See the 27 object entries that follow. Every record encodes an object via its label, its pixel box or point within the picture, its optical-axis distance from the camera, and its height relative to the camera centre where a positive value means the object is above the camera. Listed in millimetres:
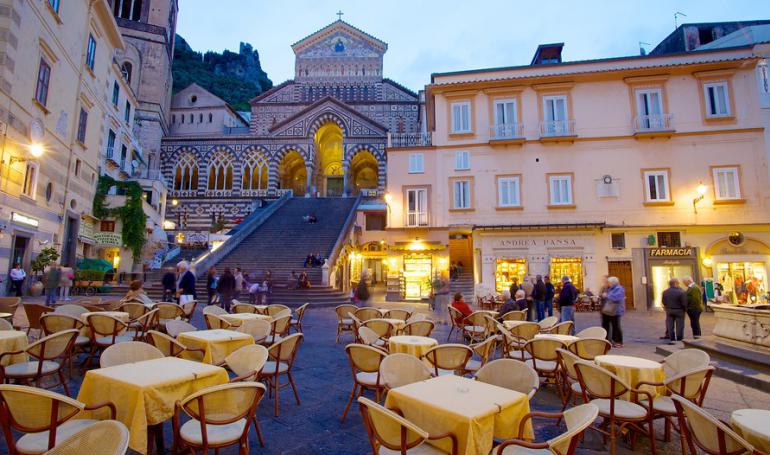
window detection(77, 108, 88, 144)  16438 +6137
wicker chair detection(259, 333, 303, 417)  4742 -1025
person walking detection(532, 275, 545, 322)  11000 -599
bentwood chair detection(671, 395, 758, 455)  2539 -1076
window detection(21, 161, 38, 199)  12641 +2971
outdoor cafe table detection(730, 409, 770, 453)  2668 -1044
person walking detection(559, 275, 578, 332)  9523 -634
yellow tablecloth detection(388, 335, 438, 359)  5207 -937
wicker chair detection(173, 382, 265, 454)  2957 -1090
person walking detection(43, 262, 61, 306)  11039 -288
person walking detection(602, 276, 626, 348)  8438 -734
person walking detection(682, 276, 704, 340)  8683 -643
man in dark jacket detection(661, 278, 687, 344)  8453 -724
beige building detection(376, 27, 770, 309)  16422 +4249
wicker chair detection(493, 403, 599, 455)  2480 -1044
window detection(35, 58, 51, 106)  13022 +6314
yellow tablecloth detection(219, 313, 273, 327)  6824 -779
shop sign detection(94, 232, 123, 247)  19481 +1690
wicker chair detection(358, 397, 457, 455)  2691 -1120
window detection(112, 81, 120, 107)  22861 +10415
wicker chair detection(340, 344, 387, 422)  4566 -1017
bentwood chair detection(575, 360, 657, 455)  3689 -1283
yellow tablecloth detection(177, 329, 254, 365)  4938 -880
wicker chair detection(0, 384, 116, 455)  2668 -970
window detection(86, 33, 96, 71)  16984 +9470
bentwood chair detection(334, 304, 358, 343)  8781 -864
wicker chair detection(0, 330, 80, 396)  4285 -956
